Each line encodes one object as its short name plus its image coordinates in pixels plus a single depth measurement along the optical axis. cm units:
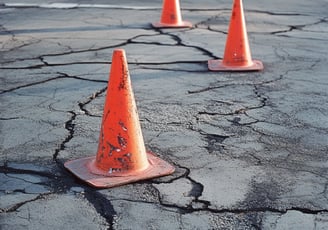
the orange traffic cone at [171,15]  882
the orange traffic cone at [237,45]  658
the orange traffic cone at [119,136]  396
